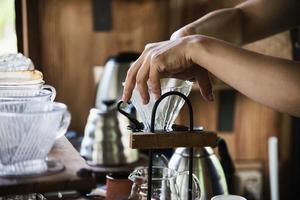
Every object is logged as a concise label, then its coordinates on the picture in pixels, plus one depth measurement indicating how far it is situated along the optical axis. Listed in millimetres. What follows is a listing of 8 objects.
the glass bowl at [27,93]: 1138
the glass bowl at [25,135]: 1031
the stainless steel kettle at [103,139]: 2119
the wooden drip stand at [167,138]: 1137
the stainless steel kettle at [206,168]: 1570
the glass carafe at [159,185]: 1258
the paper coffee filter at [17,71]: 1250
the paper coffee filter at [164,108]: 1244
